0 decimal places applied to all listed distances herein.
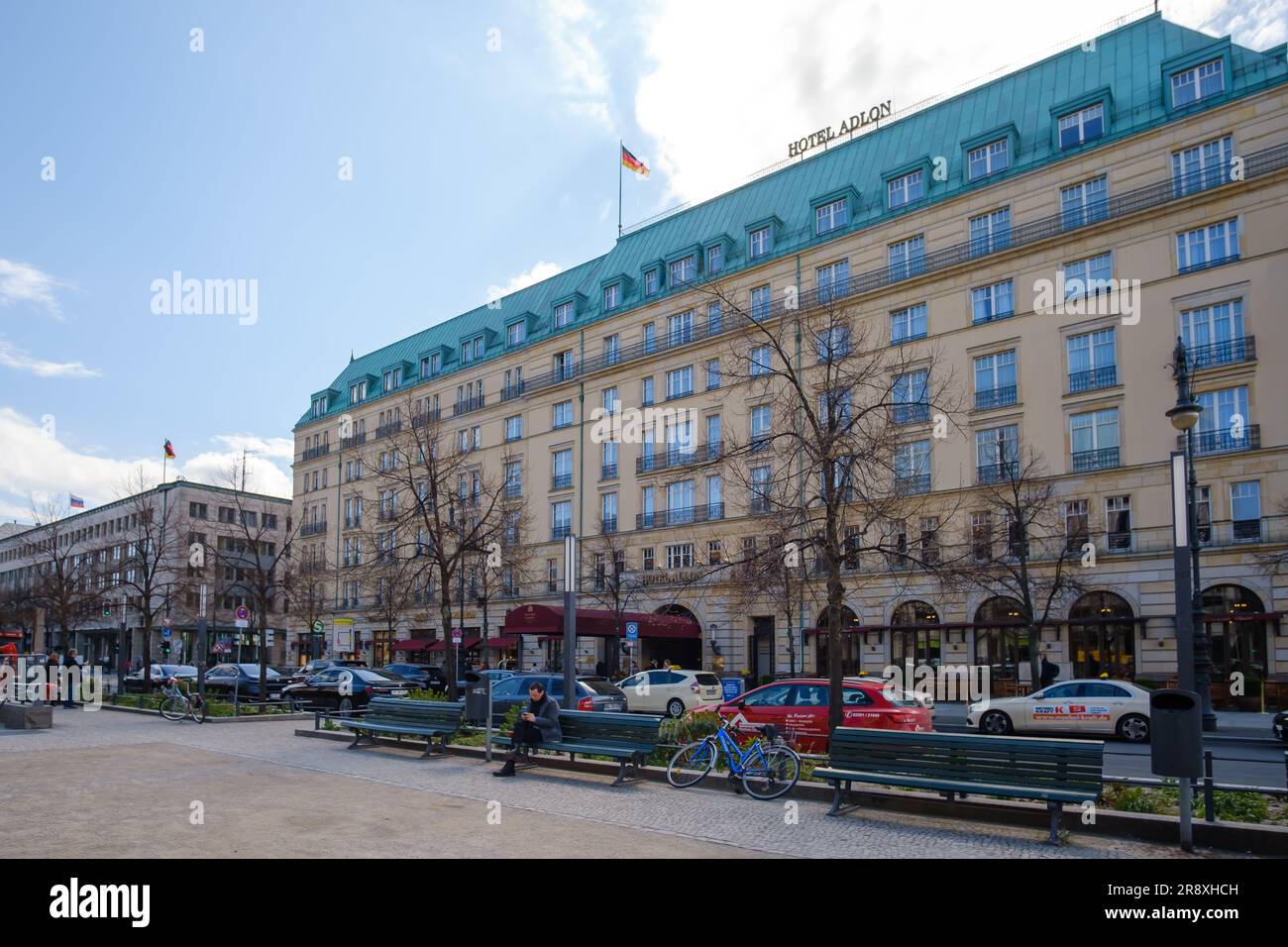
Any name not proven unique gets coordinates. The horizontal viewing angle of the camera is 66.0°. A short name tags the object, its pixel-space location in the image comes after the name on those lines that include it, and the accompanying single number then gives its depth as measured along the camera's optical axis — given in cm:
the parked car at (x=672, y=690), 3125
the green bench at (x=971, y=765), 1010
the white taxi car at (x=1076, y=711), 2247
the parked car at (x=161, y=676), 4150
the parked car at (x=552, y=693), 2512
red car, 1677
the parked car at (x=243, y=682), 4116
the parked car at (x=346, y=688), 3072
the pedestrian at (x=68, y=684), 3238
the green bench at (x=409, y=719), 1755
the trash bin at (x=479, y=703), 1652
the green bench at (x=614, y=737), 1417
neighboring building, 5628
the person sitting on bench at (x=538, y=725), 1519
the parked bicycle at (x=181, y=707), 2570
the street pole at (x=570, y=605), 1725
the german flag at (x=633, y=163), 5831
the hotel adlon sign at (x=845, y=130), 4928
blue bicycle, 1276
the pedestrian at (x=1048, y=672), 3209
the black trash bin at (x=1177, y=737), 923
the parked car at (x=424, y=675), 4084
